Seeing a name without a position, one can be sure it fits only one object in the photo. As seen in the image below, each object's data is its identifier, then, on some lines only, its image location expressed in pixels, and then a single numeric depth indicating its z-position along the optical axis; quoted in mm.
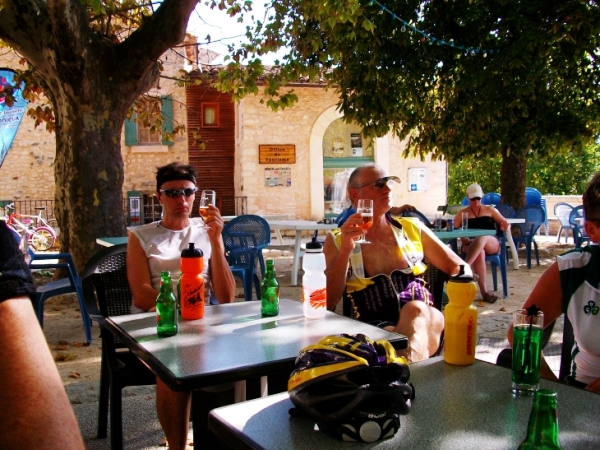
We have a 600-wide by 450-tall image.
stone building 15664
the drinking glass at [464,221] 7684
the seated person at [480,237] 7293
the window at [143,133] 15886
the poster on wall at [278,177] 15656
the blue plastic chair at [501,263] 7402
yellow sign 15656
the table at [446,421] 1213
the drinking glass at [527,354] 1550
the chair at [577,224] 10294
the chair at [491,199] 14500
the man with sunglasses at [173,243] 3100
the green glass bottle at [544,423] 1022
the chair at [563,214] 14133
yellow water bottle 1772
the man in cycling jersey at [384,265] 2967
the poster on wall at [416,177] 16766
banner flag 5446
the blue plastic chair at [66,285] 5270
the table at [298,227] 8289
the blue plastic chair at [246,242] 6605
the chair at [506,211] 10367
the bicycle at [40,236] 13812
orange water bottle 2312
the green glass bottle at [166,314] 2160
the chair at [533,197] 15164
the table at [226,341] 1729
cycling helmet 1213
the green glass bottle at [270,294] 2520
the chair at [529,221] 9898
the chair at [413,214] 6987
